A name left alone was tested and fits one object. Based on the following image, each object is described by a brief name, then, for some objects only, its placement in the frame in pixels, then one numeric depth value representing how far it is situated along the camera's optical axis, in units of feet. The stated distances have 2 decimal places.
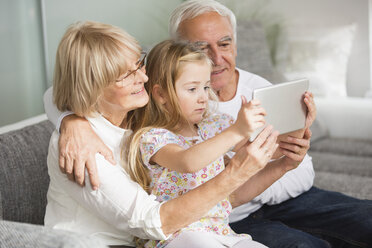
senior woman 4.09
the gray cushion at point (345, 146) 9.64
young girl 4.00
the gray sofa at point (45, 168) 2.63
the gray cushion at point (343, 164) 8.57
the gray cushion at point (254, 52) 10.38
